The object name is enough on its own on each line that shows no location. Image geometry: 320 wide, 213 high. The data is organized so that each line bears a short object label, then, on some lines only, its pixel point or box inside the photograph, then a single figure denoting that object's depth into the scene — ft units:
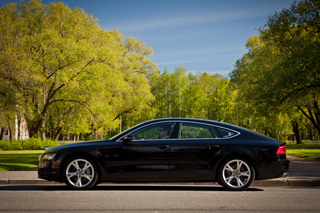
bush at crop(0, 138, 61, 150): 108.78
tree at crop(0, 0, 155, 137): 99.01
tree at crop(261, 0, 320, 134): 71.77
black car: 27.17
